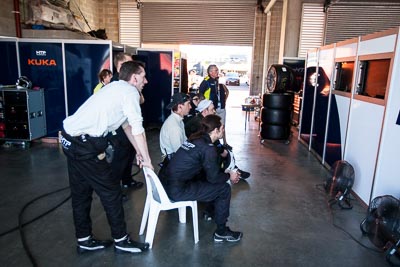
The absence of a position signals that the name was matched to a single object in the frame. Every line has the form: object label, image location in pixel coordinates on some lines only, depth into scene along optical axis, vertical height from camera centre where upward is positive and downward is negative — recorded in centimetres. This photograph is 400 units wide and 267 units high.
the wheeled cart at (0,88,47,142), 546 -78
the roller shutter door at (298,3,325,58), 1012 +164
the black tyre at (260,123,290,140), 643 -110
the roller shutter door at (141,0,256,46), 1084 +175
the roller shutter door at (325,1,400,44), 1000 +193
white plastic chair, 258 -107
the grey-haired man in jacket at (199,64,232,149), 535 -21
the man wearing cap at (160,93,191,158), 313 -54
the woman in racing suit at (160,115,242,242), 257 -80
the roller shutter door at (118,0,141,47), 1102 +168
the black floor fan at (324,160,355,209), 365 -118
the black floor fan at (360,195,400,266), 256 -120
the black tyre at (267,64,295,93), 626 -3
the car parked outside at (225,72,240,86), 2092 -32
